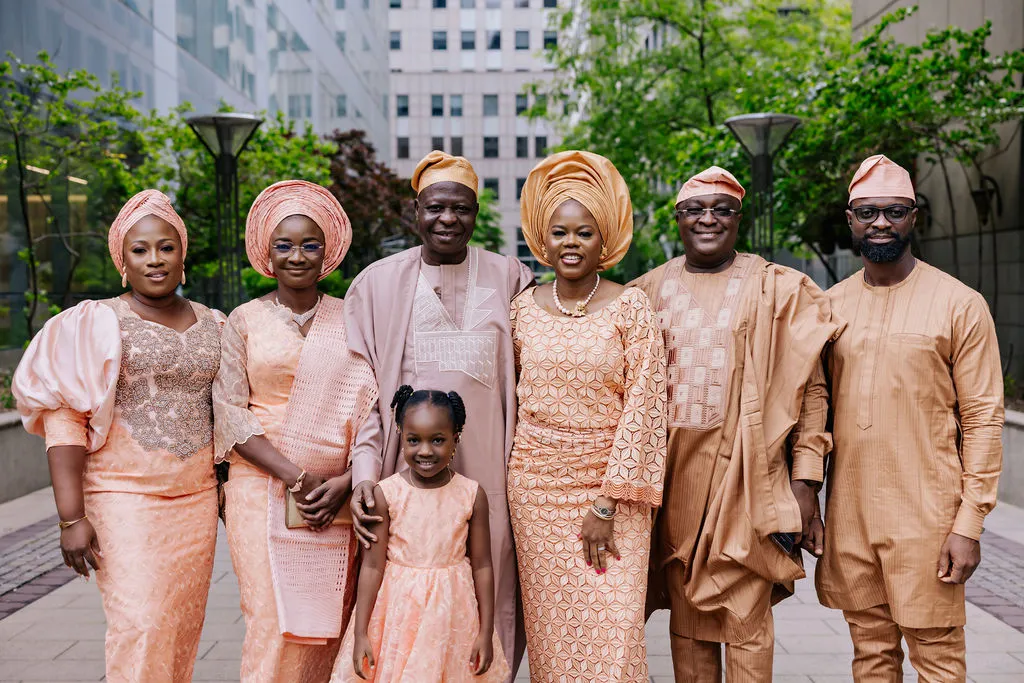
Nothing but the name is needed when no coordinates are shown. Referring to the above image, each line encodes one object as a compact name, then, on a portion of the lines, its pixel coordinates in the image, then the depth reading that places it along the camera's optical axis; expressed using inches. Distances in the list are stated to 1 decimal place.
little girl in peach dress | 123.7
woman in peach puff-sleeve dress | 126.0
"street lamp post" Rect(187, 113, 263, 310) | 365.4
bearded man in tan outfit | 128.8
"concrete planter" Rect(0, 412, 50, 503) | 331.9
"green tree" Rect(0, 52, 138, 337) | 426.3
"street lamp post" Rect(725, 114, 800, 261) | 374.0
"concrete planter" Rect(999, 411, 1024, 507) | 324.2
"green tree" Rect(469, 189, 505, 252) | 1236.9
